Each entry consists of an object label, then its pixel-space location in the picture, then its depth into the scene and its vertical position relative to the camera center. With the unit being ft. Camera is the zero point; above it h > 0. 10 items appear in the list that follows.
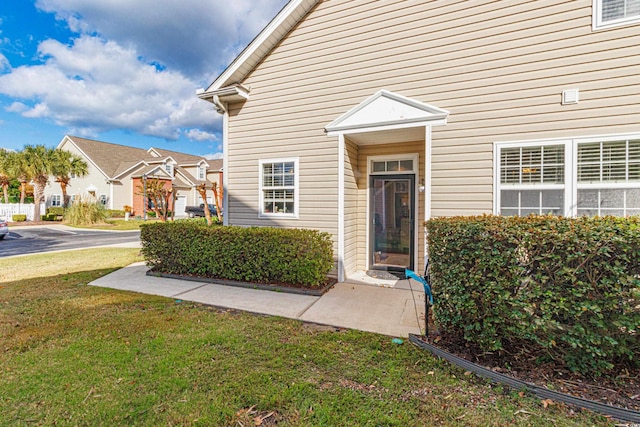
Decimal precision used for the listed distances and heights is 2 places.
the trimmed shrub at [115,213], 84.50 -1.24
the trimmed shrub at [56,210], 81.03 -0.32
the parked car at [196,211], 86.79 -0.73
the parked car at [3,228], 46.14 -3.04
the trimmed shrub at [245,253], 17.76 -2.86
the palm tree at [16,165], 73.82 +11.00
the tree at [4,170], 74.43 +9.87
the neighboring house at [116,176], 89.66 +10.42
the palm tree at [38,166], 74.13 +10.78
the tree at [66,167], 77.41 +11.42
